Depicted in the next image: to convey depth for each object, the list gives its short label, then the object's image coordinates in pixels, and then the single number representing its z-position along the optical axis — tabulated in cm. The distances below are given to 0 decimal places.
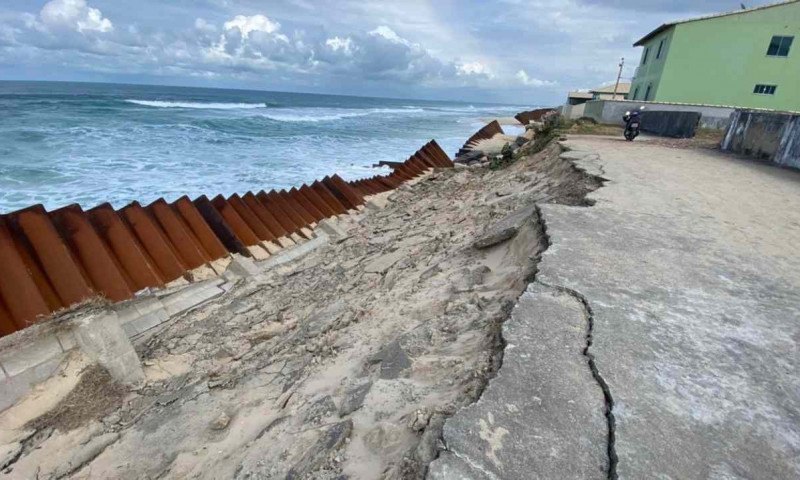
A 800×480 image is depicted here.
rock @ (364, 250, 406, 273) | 478
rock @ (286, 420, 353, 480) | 184
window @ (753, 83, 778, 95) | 2306
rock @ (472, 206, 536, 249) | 407
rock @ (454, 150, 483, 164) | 1422
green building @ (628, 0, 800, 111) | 2225
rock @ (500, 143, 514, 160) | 1102
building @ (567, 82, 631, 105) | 4736
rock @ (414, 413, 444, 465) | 161
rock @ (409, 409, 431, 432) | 182
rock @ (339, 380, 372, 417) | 218
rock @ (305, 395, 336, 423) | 221
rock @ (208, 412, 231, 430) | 253
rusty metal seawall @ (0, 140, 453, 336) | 376
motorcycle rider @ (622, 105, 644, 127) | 1166
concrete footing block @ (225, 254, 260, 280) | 521
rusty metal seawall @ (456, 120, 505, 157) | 1751
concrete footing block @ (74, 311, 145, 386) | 334
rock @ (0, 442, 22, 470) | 270
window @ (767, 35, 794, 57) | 2219
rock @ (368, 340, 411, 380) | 242
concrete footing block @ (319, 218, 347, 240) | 700
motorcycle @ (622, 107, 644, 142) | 1169
